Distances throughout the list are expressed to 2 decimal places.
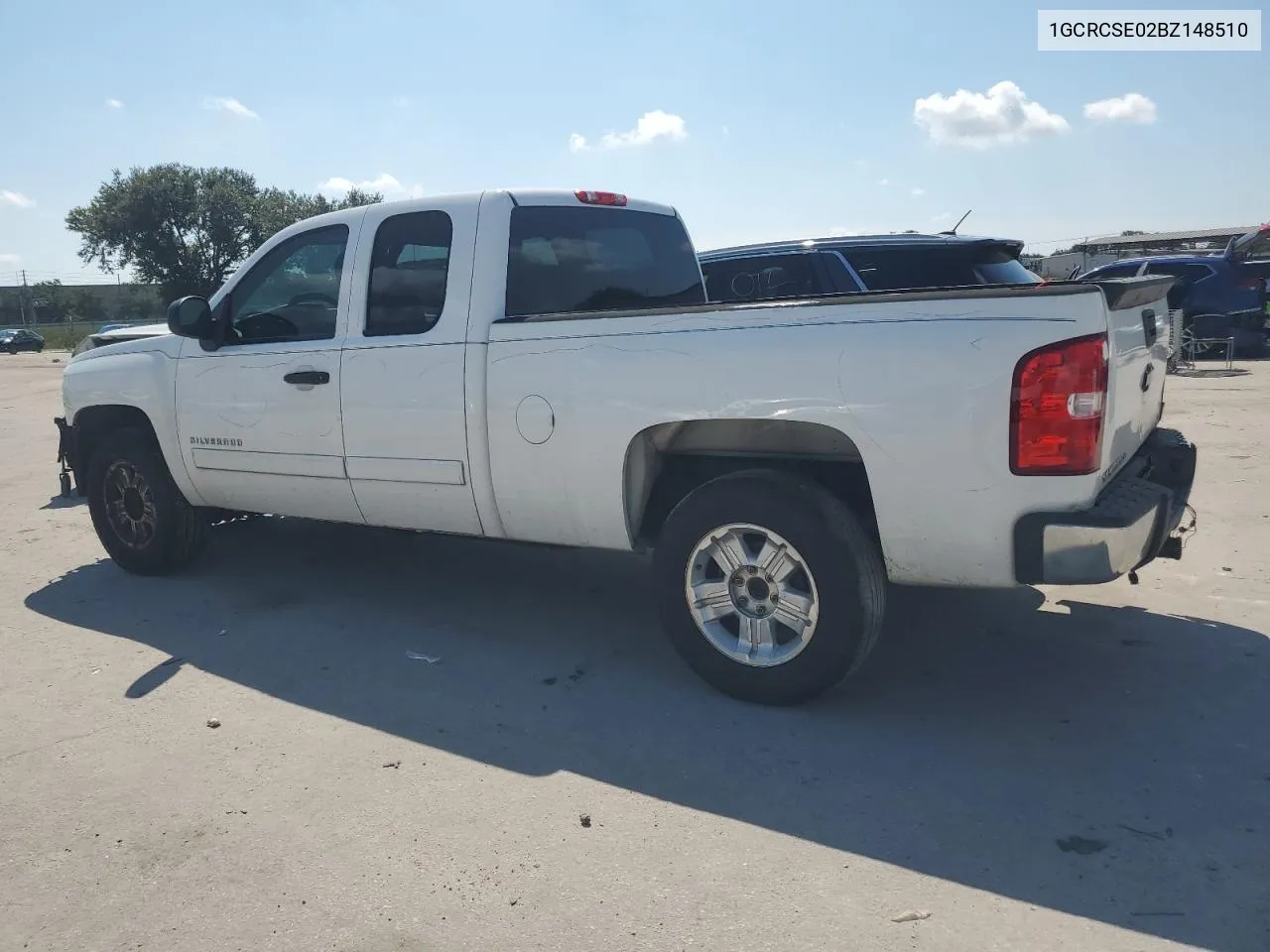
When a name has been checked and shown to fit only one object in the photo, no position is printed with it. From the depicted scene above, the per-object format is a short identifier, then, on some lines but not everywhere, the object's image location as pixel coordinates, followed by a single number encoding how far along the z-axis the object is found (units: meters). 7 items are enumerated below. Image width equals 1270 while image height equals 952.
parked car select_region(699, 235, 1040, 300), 7.34
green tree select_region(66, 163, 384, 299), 53.44
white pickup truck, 3.26
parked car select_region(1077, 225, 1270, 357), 16.77
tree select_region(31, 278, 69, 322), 76.69
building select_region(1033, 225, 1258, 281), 24.67
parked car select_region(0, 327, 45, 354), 51.69
